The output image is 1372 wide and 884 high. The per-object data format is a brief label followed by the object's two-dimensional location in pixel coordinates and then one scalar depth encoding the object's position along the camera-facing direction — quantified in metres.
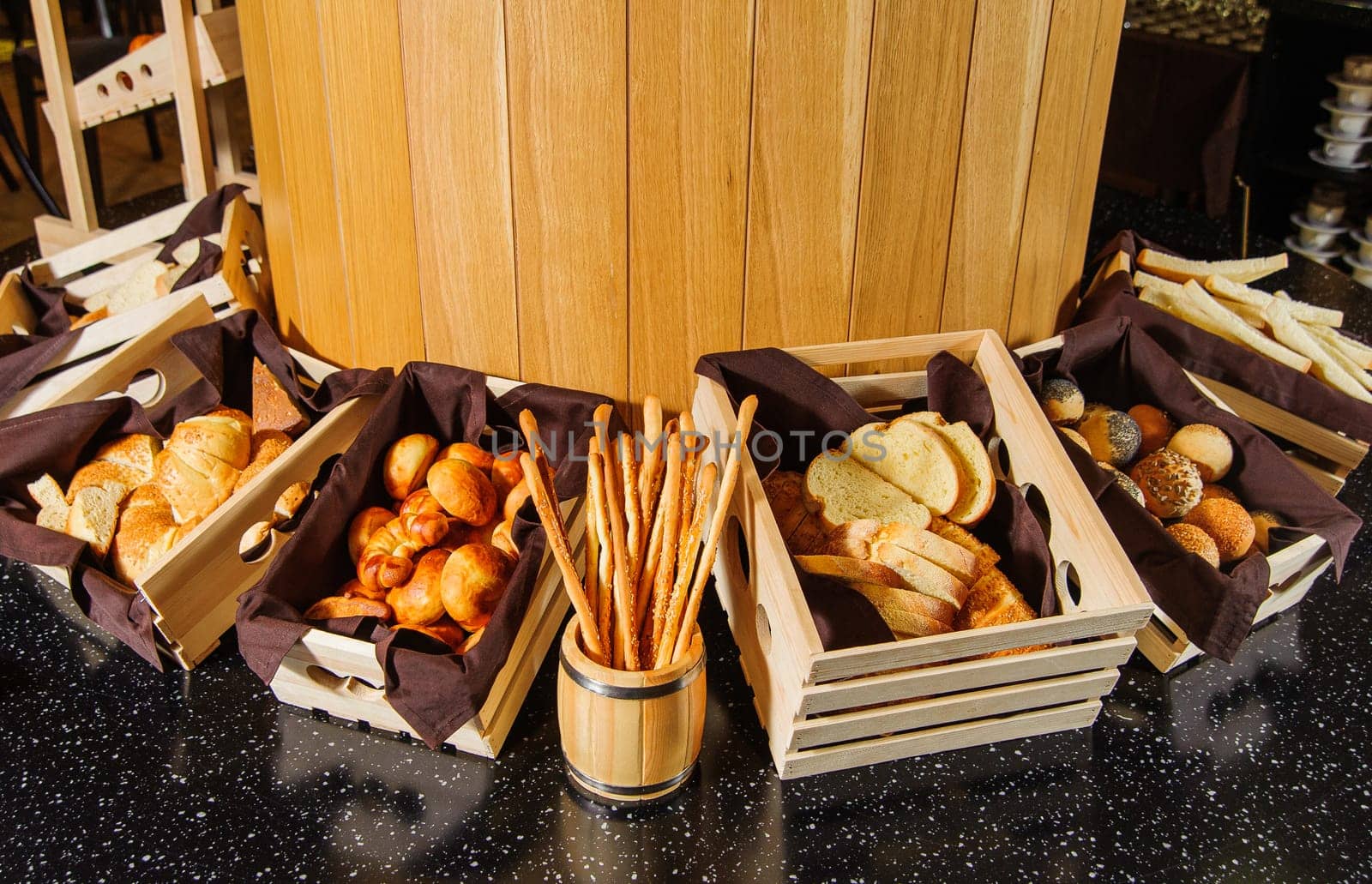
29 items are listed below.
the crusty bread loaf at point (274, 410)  1.43
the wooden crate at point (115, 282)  1.51
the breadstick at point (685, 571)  1.04
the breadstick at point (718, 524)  1.03
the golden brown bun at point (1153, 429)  1.45
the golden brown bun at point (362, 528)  1.24
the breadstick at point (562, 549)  1.02
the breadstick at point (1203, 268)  1.76
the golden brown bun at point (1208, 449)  1.38
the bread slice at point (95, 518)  1.27
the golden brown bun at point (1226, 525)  1.30
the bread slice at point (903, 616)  1.13
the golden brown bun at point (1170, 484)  1.33
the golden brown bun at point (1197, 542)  1.26
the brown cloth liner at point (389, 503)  1.06
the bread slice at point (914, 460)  1.29
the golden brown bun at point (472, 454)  1.33
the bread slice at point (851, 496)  1.27
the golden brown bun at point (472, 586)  1.14
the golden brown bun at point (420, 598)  1.15
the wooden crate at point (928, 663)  1.05
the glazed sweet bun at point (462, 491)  1.24
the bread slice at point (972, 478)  1.29
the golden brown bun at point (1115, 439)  1.41
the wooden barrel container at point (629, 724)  1.00
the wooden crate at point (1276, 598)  1.26
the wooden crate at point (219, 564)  1.18
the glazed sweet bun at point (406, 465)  1.32
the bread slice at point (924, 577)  1.18
